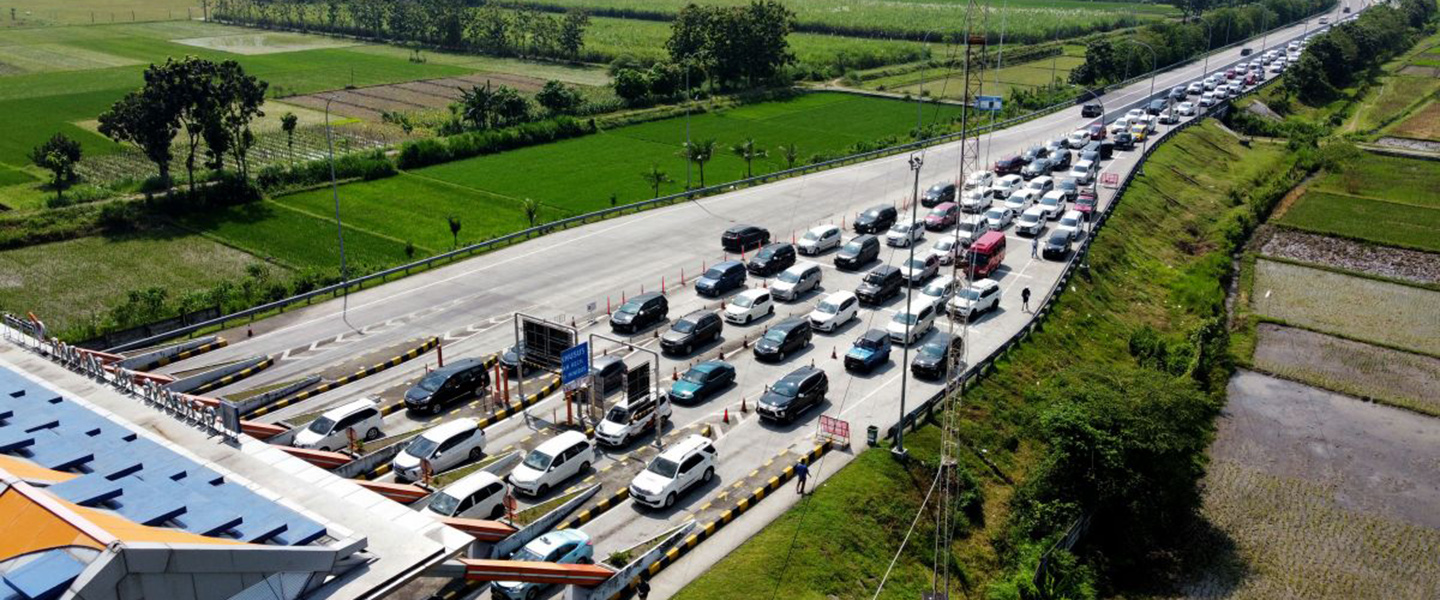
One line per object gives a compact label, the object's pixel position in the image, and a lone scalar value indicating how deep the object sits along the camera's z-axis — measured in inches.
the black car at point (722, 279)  2272.4
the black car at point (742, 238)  2573.8
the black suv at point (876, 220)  2765.7
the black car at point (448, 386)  1715.1
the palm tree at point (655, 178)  3110.2
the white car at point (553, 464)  1460.4
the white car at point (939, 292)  2137.1
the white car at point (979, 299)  2149.4
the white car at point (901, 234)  2575.3
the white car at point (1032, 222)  2768.2
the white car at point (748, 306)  2126.0
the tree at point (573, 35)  6107.3
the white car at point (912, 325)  2036.2
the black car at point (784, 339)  1956.2
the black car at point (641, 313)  2063.2
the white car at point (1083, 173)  3275.1
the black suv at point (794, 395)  1701.5
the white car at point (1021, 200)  2940.5
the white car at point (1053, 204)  2886.3
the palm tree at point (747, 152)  3418.1
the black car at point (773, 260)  2423.7
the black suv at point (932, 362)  1876.2
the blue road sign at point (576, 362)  1622.8
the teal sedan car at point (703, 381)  1774.1
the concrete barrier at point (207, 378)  1780.3
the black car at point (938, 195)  3024.1
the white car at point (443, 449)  1502.2
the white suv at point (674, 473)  1441.9
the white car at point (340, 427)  1572.3
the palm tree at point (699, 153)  3223.4
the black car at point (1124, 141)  3873.0
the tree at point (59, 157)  3029.0
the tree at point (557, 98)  4205.2
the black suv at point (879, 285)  2247.8
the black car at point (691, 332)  1972.2
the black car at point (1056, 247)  2573.8
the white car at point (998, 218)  2763.3
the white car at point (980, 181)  3086.1
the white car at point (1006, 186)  3127.5
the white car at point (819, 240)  2588.6
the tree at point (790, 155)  3548.7
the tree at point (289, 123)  3427.7
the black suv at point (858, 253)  2487.7
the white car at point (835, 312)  2098.9
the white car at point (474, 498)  1346.0
